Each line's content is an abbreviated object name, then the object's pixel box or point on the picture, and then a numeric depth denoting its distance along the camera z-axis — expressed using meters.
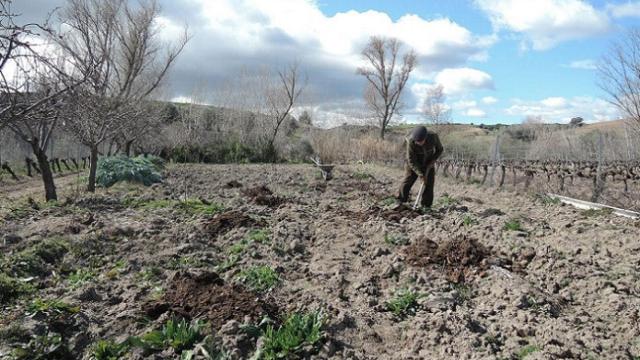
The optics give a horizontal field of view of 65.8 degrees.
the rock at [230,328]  3.67
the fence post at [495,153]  14.05
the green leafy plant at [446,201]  9.12
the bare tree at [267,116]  30.55
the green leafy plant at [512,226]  6.59
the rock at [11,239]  6.29
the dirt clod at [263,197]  9.82
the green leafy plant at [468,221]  7.08
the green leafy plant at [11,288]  4.48
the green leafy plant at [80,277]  4.91
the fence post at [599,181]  10.40
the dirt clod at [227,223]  7.12
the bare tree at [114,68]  11.69
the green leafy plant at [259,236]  6.41
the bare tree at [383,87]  41.84
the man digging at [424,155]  8.27
